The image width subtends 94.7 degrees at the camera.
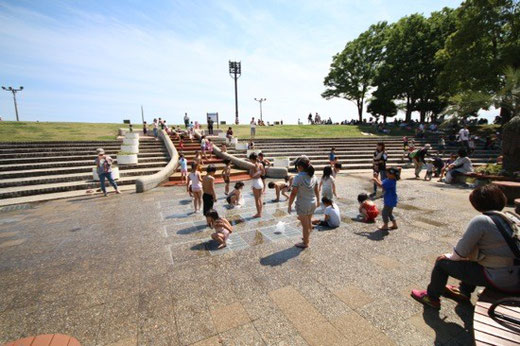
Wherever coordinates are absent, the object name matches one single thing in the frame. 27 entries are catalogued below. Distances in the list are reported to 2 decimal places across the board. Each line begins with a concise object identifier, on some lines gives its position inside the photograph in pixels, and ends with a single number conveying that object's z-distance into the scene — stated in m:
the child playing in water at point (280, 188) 8.83
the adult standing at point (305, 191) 4.68
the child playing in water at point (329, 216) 6.12
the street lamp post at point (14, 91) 36.87
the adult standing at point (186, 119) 28.89
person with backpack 2.47
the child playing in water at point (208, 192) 6.31
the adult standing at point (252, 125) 23.18
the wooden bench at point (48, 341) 2.74
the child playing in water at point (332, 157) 13.58
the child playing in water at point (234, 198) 8.35
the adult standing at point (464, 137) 19.05
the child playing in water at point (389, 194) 5.67
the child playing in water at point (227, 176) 9.97
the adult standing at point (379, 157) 9.44
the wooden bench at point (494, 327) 2.10
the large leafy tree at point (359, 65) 41.97
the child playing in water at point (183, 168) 12.04
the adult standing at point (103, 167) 9.88
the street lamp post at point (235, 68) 46.84
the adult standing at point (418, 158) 12.84
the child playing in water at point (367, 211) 6.42
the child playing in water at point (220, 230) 5.21
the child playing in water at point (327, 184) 6.85
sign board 34.76
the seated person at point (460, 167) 10.39
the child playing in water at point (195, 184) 7.57
